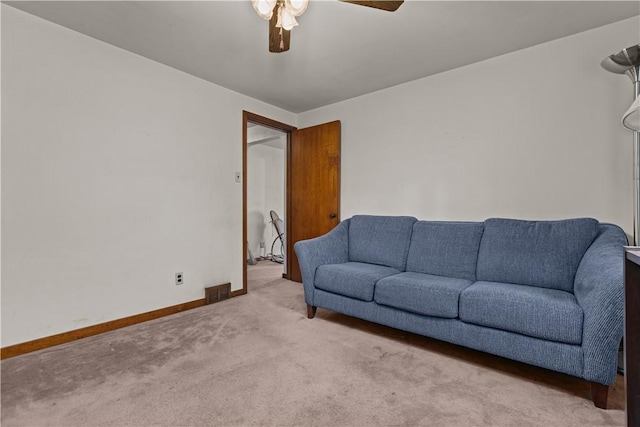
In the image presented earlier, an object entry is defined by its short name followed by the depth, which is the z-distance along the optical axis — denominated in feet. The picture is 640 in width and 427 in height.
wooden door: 12.21
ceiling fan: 4.79
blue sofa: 4.91
